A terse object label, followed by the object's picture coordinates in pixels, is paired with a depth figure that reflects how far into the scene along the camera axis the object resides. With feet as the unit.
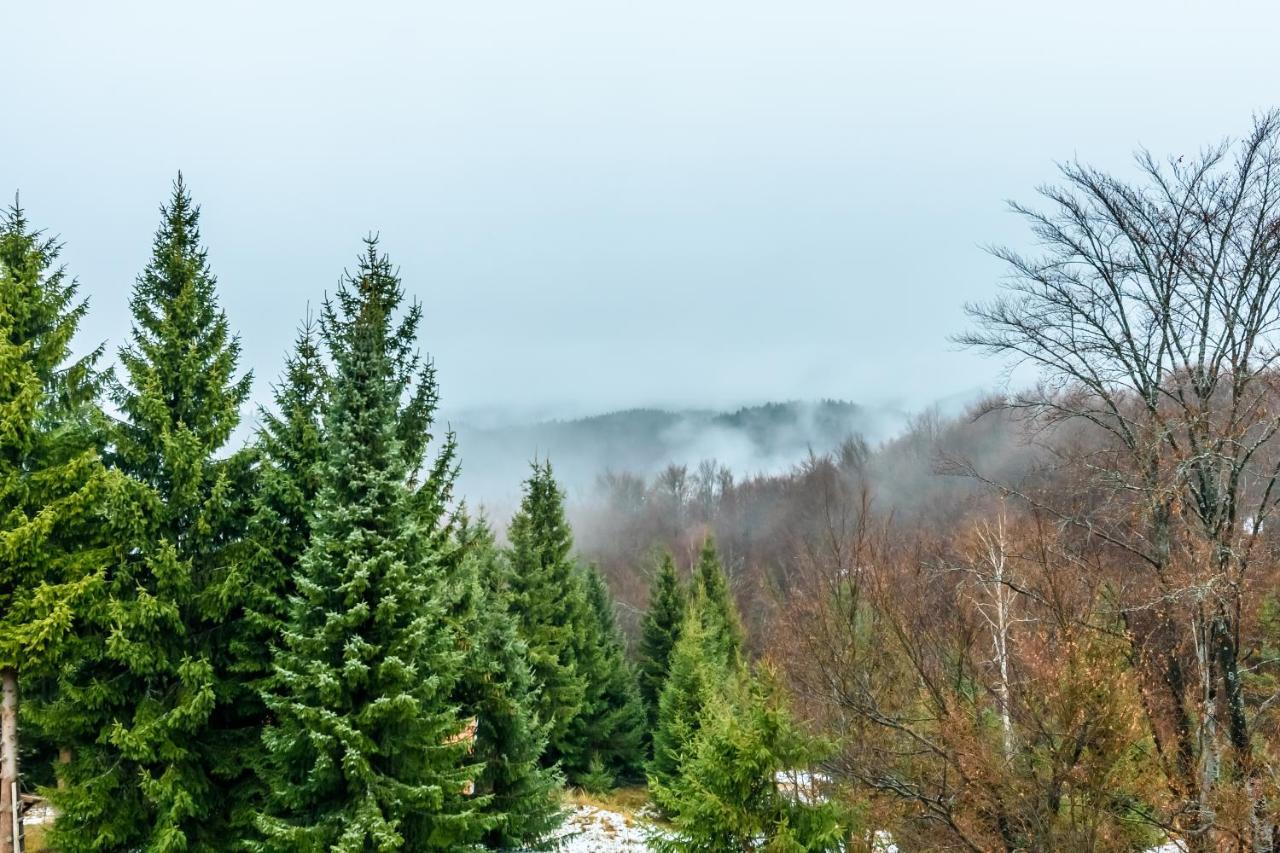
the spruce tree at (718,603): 112.16
